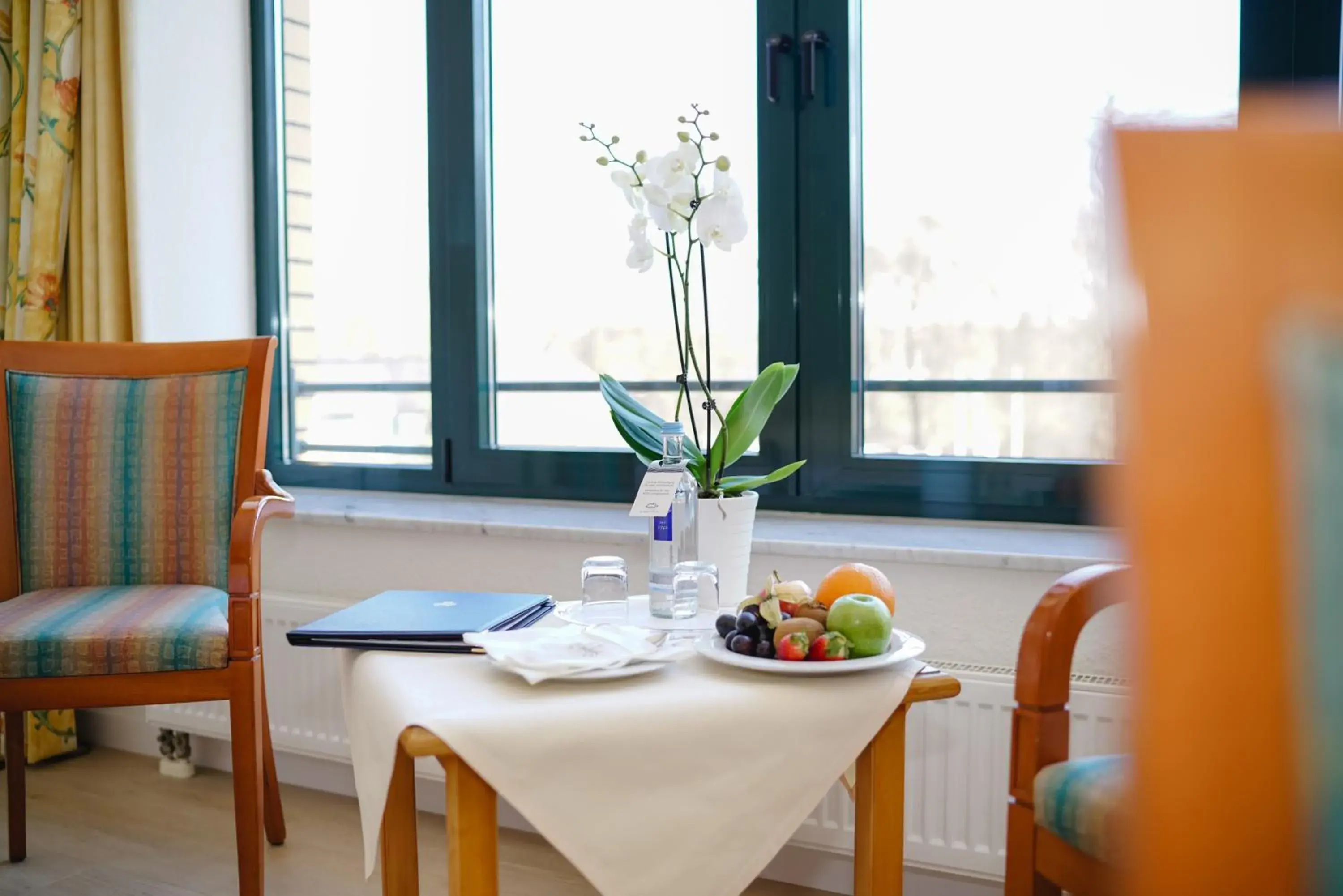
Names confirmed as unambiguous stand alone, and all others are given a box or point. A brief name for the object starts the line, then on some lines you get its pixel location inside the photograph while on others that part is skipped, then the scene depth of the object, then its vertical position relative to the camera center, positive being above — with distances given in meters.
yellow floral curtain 2.55 +0.48
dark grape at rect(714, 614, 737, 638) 1.26 -0.27
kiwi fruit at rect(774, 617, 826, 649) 1.22 -0.27
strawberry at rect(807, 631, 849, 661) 1.20 -0.28
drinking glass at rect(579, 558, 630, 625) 1.54 -0.28
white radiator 1.67 -0.62
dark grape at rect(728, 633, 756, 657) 1.22 -0.29
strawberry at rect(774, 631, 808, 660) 1.20 -0.28
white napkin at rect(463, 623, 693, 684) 1.16 -0.29
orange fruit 1.32 -0.24
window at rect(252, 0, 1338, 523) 2.01 +0.33
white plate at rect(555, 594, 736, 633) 1.41 -0.31
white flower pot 1.50 -0.21
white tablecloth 1.04 -0.36
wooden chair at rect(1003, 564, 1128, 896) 1.04 -0.39
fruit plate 1.17 -0.30
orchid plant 1.49 +0.20
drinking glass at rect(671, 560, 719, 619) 1.44 -0.27
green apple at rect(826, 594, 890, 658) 1.21 -0.26
